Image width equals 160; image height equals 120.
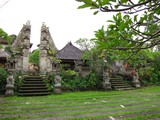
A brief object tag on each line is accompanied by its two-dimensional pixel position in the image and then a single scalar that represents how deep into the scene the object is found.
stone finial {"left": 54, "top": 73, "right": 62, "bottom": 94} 10.41
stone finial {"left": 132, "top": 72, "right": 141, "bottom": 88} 14.00
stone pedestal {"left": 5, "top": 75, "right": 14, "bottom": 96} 9.34
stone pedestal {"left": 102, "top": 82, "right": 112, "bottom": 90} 12.47
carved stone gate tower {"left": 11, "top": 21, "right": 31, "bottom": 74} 13.59
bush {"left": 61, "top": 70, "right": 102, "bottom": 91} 11.79
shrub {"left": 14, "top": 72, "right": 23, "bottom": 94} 10.15
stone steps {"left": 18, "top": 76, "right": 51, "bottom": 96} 9.90
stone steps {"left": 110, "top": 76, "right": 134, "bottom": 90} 12.86
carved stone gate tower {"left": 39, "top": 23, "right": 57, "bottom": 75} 14.14
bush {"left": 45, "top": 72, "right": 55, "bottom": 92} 11.26
